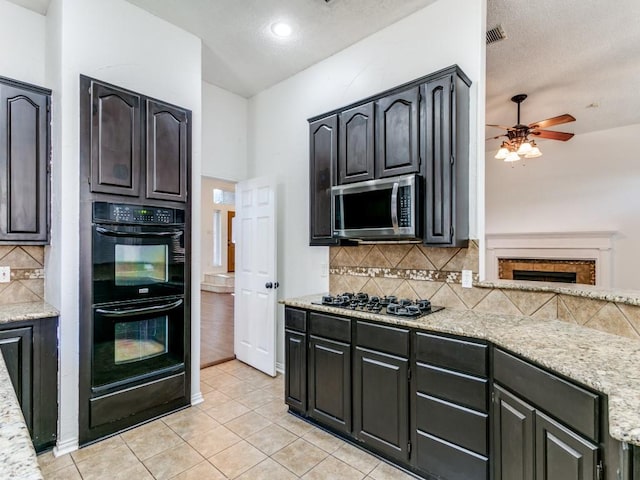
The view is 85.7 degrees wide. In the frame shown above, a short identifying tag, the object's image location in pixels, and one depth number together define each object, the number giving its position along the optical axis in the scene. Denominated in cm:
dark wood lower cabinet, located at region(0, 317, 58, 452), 226
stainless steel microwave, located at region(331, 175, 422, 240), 247
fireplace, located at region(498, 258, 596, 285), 576
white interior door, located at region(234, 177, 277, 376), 383
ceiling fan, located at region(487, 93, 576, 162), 425
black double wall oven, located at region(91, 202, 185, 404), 252
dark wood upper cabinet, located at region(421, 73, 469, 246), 238
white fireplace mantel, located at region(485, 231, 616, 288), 554
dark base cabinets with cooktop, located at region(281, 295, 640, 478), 114
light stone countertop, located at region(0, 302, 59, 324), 226
